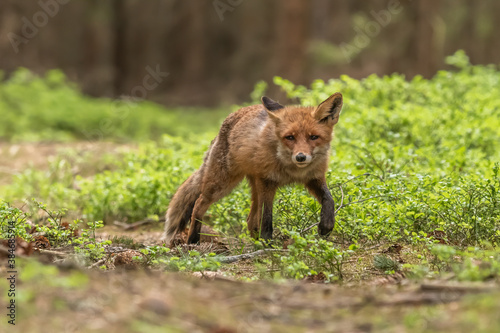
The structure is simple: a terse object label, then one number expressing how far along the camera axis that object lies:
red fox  12.57
